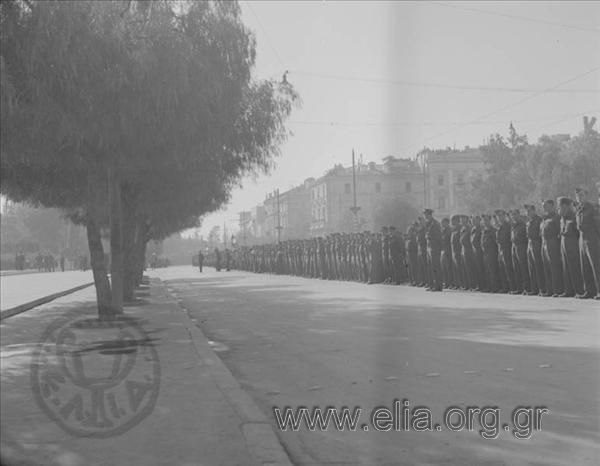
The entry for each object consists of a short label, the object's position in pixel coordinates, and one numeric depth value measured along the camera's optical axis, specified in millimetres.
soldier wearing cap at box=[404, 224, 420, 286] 24516
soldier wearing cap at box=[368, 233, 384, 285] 28388
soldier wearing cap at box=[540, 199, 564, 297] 17094
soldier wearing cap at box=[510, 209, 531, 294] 18453
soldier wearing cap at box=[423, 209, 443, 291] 22500
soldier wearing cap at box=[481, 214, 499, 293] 19812
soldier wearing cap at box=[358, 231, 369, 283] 29891
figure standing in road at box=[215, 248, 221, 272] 74188
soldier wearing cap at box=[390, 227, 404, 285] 26594
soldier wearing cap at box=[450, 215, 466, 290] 21422
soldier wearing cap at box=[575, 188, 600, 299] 15672
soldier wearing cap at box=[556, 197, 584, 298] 16484
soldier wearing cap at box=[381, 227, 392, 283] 27094
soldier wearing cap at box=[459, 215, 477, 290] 20859
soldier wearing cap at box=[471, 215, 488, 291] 20453
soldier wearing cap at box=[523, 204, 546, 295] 17781
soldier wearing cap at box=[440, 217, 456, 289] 22047
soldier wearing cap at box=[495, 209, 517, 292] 19188
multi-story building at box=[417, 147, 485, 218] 92312
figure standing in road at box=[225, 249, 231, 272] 76288
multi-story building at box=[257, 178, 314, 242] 122750
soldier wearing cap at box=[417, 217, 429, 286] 23380
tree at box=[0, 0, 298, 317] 9829
